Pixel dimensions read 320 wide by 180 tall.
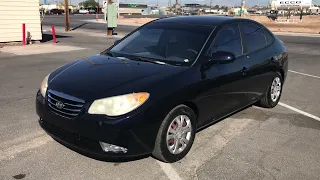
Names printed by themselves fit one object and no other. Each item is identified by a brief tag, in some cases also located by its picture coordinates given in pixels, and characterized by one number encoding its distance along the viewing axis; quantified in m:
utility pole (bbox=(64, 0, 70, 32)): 25.70
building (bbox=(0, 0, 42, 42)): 15.71
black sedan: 3.38
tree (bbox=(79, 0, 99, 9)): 136.62
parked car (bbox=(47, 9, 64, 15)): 85.06
